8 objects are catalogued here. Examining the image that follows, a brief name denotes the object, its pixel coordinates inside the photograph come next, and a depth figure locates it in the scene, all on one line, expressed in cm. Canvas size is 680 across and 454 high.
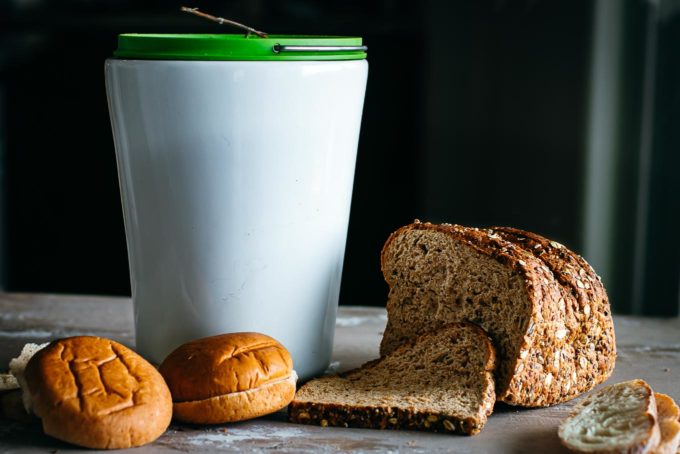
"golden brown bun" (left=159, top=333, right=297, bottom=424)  122
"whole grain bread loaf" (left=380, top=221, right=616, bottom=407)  132
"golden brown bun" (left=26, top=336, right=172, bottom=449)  114
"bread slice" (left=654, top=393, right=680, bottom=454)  115
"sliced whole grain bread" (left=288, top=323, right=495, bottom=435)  127
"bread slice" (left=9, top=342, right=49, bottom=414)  121
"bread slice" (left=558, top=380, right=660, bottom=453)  112
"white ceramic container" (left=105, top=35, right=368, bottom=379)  130
